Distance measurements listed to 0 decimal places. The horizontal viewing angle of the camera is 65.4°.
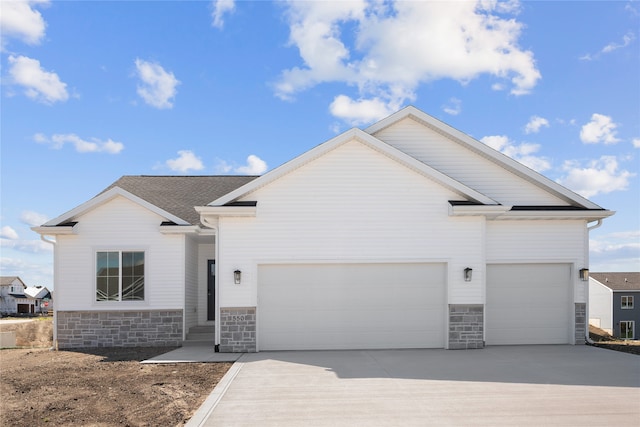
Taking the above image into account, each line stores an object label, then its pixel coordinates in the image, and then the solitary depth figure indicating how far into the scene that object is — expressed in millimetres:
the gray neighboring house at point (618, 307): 43344
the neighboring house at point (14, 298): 63562
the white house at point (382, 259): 12023
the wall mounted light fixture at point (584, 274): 13023
